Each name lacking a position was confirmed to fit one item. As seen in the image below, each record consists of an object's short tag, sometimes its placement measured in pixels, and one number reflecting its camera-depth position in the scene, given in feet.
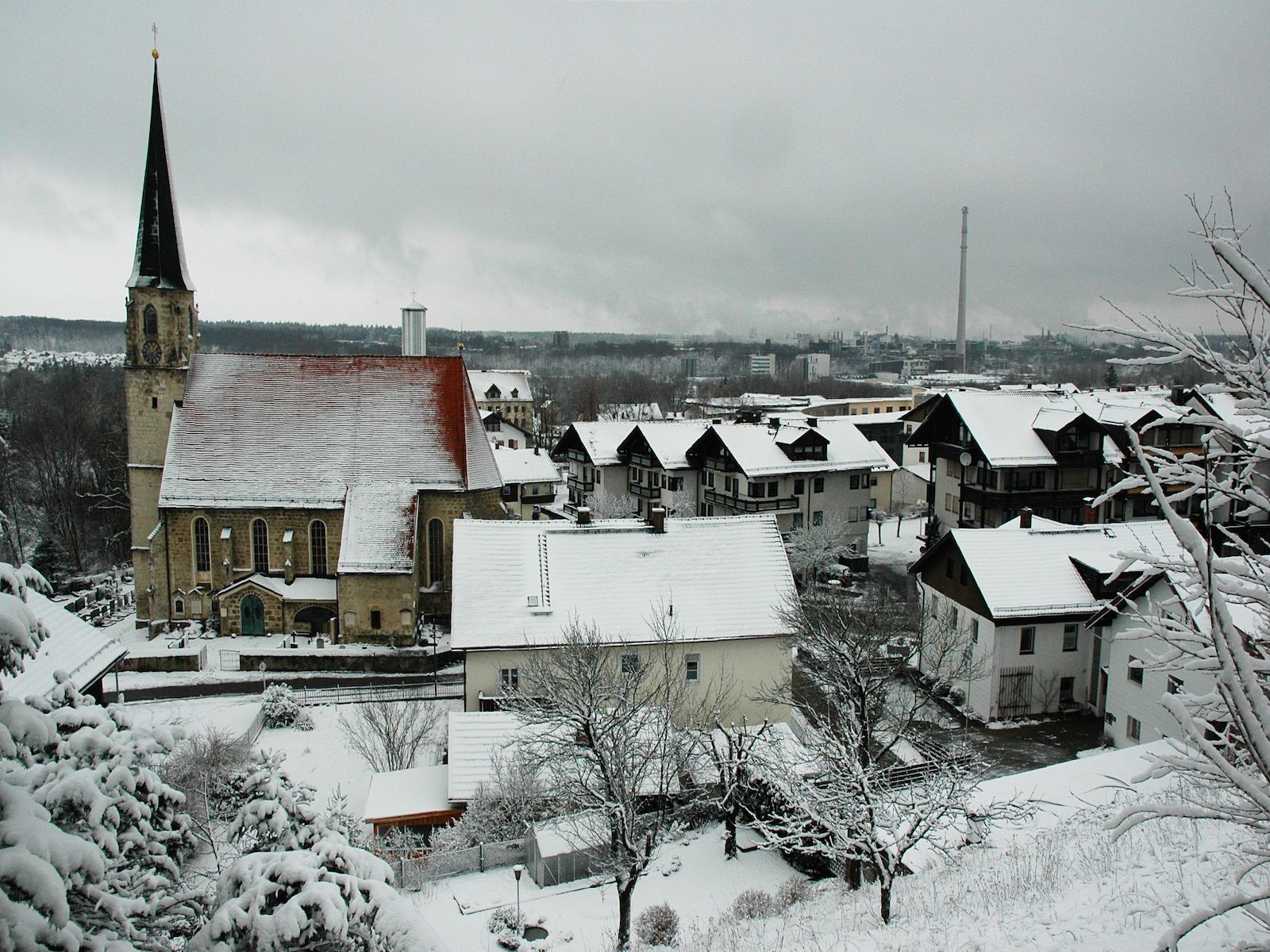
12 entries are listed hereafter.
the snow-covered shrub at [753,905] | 49.14
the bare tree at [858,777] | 47.11
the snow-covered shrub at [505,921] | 52.16
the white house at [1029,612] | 86.84
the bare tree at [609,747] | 50.15
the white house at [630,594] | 81.20
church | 121.39
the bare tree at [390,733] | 76.13
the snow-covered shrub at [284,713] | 90.94
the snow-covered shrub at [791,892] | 51.73
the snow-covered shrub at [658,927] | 49.98
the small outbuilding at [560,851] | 57.91
